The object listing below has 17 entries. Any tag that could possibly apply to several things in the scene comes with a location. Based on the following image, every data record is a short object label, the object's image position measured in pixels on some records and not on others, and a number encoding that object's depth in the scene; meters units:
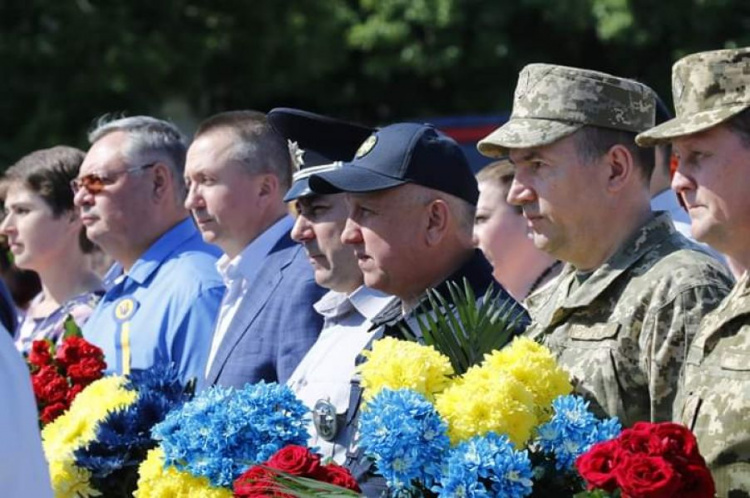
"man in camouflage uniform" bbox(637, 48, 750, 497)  6.91
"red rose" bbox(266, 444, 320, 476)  7.07
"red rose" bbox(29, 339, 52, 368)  11.12
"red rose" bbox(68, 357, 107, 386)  10.87
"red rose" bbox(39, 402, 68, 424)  10.55
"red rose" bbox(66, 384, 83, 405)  10.73
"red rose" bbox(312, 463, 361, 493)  7.08
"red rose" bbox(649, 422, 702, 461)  6.24
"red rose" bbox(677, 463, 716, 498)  6.16
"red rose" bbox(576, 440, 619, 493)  6.26
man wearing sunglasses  12.61
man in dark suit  11.51
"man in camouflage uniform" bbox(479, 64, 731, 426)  7.77
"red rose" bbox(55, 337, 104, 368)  10.98
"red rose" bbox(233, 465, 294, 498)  7.04
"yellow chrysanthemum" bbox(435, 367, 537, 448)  6.96
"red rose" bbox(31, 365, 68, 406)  10.73
